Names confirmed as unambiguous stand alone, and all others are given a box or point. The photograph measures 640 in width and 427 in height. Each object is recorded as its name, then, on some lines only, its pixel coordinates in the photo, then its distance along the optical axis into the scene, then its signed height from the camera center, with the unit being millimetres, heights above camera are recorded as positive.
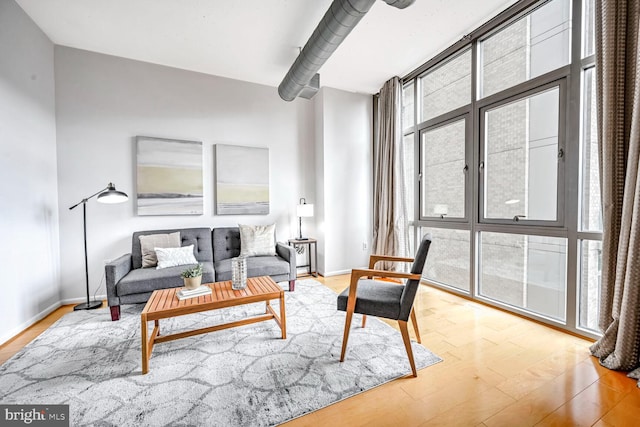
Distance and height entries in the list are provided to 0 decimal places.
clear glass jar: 2219 -549
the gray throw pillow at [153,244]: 2984 -409
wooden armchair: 1725 -646
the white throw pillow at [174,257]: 2910 -542
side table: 3896 -646
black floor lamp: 2662 +86
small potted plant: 2143 -571
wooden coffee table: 1762 -688
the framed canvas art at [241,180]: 3738 +418
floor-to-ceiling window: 2166 +429
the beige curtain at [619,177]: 1676 +190
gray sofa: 2531 -659
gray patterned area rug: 1433 -1087
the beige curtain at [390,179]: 3846 +422
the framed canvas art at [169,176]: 3355 +433
